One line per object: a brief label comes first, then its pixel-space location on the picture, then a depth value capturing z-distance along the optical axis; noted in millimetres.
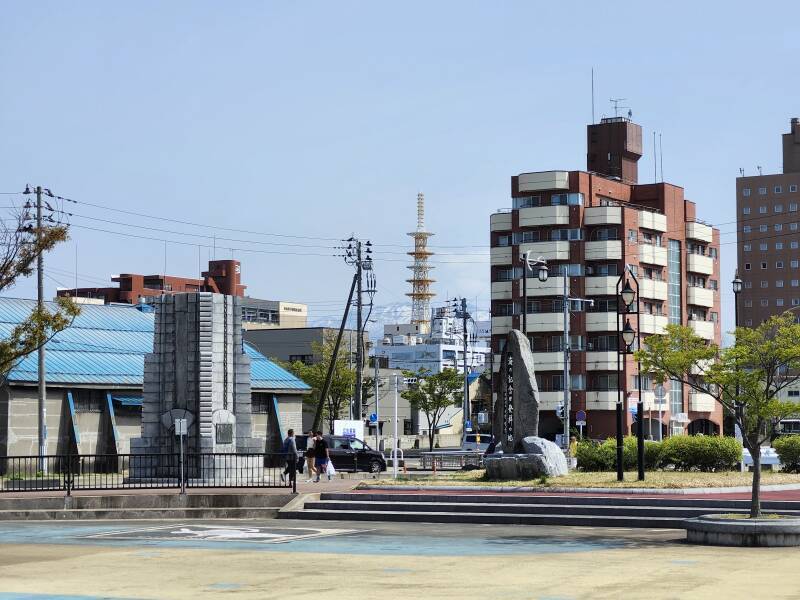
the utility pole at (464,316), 100019
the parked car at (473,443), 71438
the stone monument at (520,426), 35156
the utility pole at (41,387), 48688
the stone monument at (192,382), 42031
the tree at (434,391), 102250
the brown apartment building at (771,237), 169250
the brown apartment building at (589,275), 97062
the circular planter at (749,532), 21422
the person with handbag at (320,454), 39781
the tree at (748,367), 22672
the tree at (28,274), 33250
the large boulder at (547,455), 34938
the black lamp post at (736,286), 50719
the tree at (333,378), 98000
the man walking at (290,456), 32053
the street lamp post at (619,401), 34312
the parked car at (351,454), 52031
